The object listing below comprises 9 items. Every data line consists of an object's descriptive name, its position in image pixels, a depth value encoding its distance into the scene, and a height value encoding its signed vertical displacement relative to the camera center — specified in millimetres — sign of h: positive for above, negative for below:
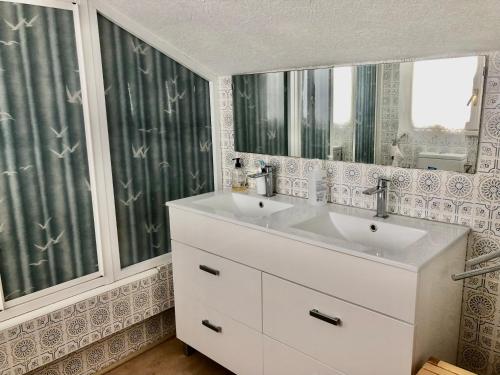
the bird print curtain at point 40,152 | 1592 -110
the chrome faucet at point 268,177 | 2055 -284
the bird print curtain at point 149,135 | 1909 -64
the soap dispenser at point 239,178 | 2250 -316
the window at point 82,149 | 1625 -112
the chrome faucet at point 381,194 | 1662 -309
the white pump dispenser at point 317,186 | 1862 -306
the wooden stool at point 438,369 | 1273 -783
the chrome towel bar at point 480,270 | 1104 -408
